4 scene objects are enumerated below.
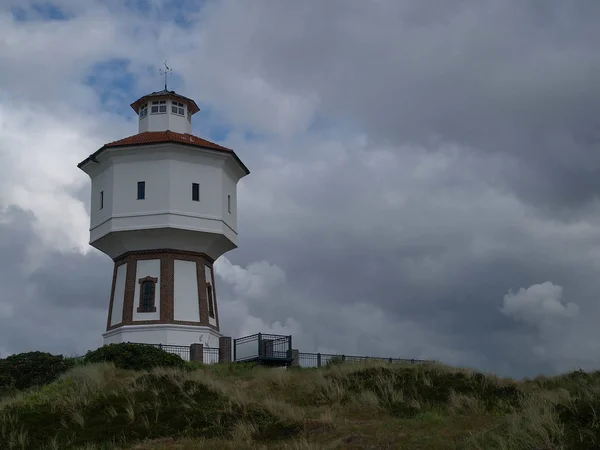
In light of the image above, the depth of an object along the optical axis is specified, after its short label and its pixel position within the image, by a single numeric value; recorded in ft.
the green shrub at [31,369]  98.84
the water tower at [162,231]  131.64
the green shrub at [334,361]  109.70
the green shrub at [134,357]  100.27
